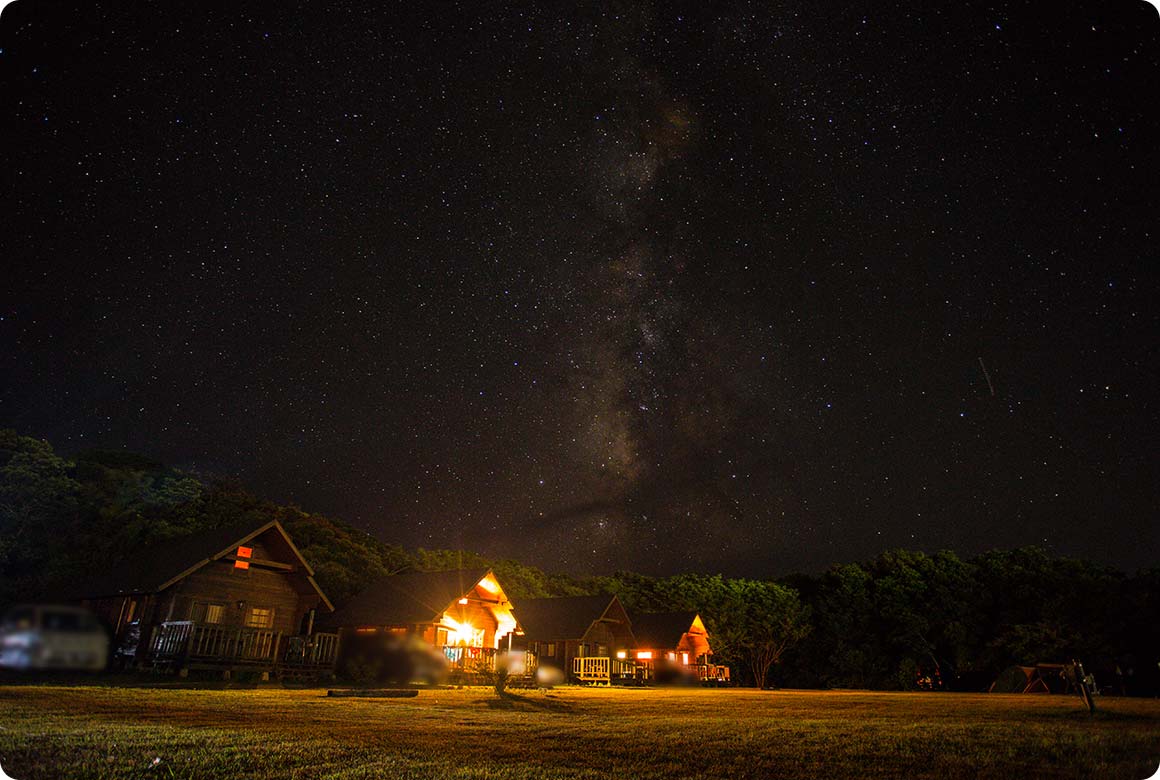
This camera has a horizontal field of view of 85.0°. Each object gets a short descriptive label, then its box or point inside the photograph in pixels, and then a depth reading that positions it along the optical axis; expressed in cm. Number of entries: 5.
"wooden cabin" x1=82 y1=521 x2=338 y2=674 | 1881
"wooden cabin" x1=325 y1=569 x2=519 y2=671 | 3123
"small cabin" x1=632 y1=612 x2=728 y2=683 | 5078
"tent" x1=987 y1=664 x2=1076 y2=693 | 3080
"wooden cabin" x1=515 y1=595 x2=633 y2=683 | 4188
